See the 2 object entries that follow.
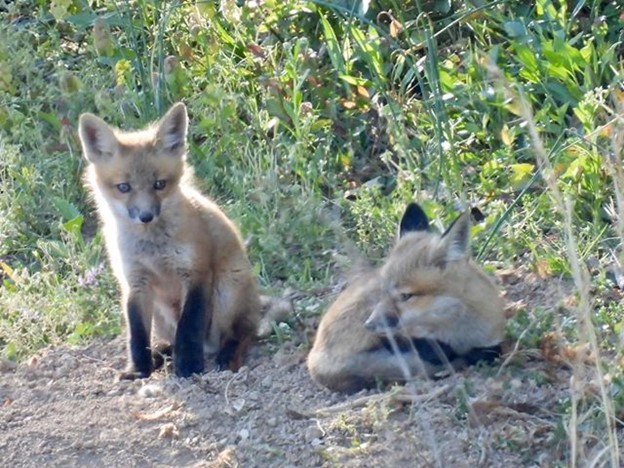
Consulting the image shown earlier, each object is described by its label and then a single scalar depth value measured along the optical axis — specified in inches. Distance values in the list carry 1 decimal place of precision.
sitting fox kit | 523.5
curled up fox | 442.6
